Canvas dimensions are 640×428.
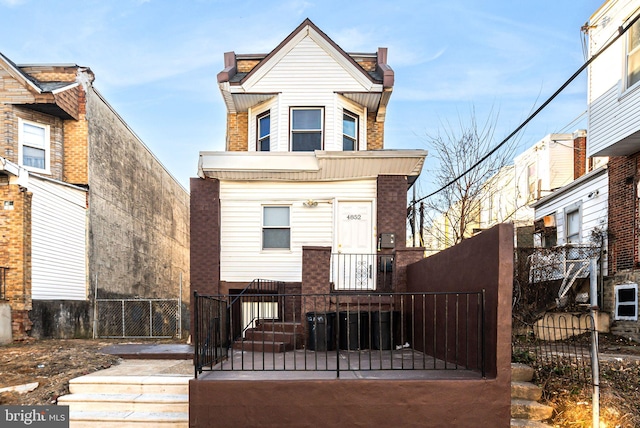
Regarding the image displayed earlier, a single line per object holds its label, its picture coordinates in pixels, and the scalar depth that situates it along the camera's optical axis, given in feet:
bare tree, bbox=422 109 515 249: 45.80
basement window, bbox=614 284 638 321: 34.81
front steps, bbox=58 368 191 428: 19.34
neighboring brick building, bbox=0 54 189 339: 39.75
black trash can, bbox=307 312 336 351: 27.55
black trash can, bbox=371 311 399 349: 28.50
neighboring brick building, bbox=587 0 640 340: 34.22
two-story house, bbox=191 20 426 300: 35.83
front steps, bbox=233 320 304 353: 28.02
